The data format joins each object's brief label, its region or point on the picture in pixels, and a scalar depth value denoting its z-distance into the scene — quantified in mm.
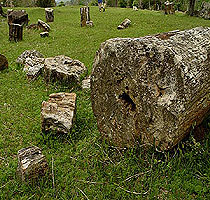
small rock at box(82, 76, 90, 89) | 7269
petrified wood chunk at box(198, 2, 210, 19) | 22672
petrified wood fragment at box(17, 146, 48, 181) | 3666
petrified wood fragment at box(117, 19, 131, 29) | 16964
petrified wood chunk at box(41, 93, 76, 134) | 4875
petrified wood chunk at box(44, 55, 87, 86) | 7293
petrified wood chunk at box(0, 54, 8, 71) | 8909
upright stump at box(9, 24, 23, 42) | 13862
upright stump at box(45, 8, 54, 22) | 20112
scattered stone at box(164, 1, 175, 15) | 24266
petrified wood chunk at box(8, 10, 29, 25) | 16719
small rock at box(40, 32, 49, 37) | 14953
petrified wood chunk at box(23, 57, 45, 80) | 8056
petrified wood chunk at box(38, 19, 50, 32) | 16328
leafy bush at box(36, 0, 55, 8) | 32094
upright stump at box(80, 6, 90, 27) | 17812
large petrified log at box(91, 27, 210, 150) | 3482
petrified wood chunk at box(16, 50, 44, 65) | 9682
